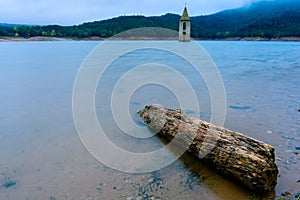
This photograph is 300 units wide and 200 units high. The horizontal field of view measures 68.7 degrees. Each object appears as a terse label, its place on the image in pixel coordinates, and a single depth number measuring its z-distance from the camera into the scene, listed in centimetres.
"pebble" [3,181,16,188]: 363
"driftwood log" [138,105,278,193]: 338
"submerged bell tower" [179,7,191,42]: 7403
